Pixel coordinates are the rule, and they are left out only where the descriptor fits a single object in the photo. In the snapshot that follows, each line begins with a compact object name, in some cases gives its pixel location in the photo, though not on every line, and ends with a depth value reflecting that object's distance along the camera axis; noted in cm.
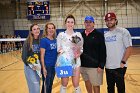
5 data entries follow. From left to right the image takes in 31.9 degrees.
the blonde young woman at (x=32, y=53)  345
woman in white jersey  329
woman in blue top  340
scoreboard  1778
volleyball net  1527
